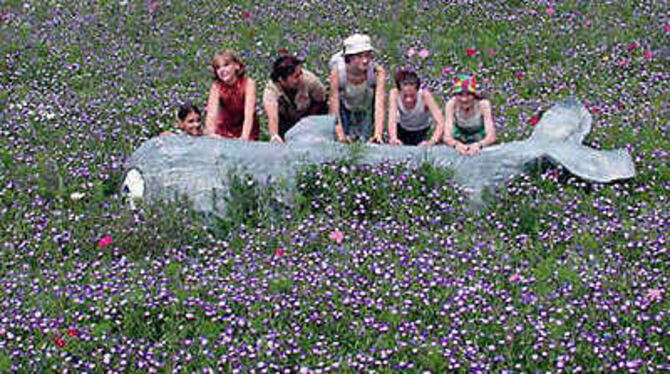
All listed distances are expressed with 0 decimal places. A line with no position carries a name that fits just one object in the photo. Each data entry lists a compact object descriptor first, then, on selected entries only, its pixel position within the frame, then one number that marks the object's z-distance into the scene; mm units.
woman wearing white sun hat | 9570
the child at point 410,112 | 9594
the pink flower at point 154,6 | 16375
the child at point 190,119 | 10039
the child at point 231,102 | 9656
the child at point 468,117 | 9266
